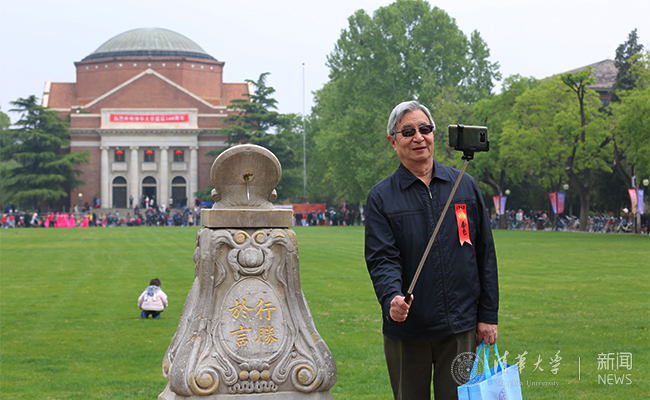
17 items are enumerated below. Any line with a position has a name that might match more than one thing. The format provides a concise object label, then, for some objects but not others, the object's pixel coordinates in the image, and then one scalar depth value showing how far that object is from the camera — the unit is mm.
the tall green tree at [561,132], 40156
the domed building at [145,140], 78875
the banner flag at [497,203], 49659
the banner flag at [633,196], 36250
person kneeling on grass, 11805
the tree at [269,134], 70188
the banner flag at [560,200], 44678
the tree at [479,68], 55969
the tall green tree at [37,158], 69812
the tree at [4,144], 71500
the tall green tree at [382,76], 51562
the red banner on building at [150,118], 79125
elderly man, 3957
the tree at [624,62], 53781
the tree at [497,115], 48000
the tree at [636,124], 35156
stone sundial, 5211
